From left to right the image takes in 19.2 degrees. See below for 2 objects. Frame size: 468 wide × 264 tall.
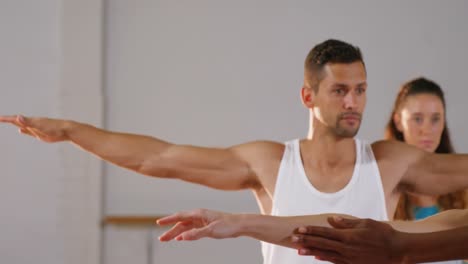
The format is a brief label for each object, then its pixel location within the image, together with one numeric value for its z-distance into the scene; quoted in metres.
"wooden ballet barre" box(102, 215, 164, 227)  6.99
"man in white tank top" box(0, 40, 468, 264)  4.40
